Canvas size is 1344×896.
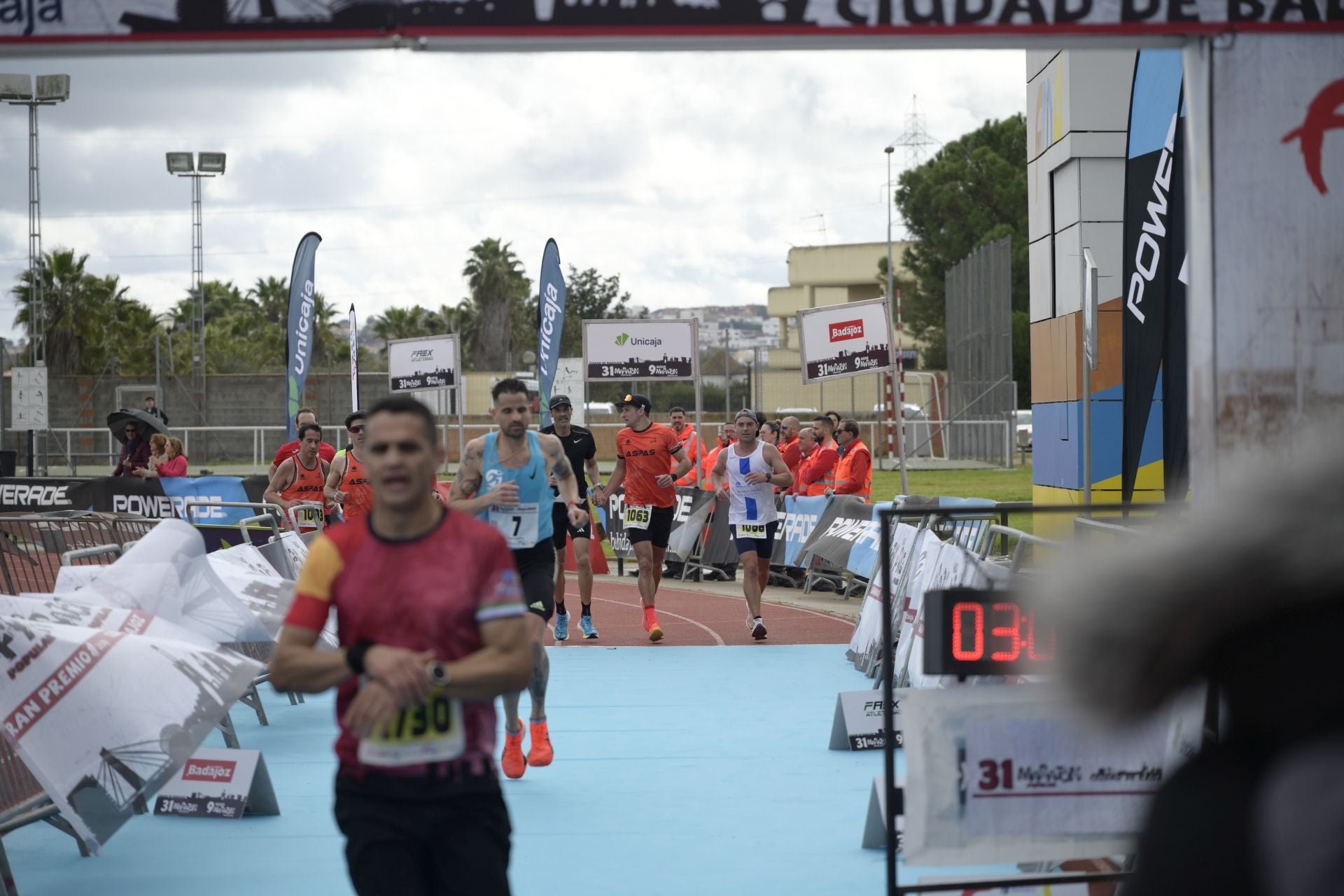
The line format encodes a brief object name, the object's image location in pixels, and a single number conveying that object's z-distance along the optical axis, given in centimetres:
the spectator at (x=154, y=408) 2932
